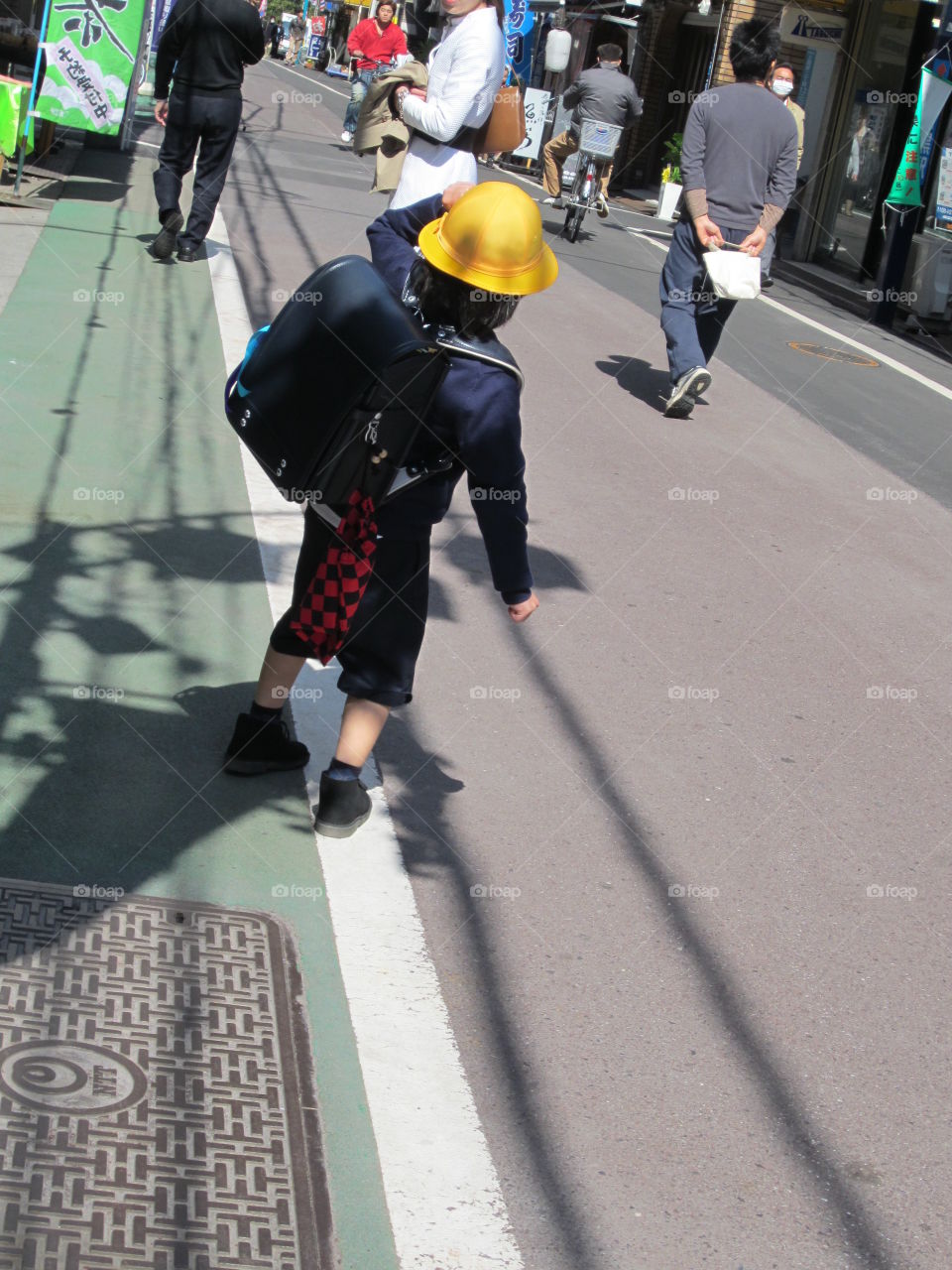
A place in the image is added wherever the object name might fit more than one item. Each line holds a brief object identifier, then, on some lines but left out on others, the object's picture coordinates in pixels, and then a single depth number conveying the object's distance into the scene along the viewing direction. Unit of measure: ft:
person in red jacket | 71.46
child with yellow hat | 11.77
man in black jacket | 33.83
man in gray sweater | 30.42
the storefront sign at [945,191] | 56.03
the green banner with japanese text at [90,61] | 41.65
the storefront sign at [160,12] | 66.39
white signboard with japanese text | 90.84
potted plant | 78.84
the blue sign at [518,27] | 93.09
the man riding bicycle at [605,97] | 58.85
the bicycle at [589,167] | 57.47
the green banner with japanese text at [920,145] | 54.34
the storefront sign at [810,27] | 75.92
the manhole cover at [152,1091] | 8.53
